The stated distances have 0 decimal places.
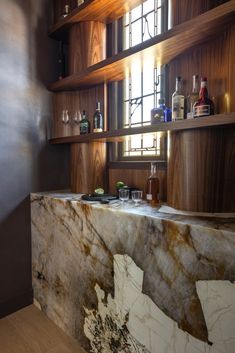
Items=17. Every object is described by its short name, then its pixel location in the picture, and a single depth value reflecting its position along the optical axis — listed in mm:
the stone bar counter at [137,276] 860
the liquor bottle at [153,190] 1462
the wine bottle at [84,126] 1861
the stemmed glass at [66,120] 2020
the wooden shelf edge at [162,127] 985
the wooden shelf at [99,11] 1603
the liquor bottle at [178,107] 1243
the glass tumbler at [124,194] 1560
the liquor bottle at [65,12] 1925
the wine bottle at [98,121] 1879
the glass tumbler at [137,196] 1504
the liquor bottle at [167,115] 1431
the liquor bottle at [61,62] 2068
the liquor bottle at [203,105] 1102
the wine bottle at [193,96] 1256
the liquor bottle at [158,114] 1435
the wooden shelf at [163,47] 1012
